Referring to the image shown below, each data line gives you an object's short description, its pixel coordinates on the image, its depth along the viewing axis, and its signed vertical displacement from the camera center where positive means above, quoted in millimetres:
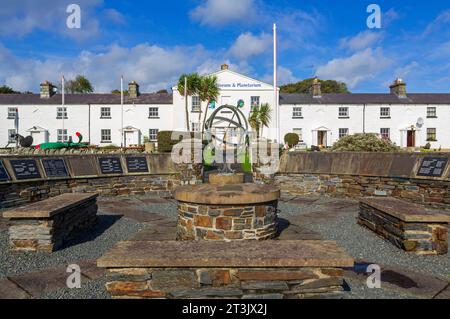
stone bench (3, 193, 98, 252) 4898 -1329
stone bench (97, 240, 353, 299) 2891 -1265
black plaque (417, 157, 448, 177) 7656 -460
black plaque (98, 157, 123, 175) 9922 -503
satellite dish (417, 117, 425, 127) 30484 +2975
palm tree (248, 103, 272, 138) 28250 +3251
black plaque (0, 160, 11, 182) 7625 -615
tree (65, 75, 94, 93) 56928 +13045
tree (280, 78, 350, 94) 55625 +12492
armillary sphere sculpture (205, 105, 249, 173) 26000 +1284
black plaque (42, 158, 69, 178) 8720 -514
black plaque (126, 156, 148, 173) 10438 -496
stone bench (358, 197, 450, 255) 4910 -1405
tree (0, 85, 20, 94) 49888 +10883
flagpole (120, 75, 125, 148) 29672 +1881
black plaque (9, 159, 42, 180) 7996 -508
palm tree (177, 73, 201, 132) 28967 +6783
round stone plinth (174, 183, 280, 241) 4613 -1032
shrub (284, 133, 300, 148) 29562 +1140
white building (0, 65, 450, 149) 31125 +3709
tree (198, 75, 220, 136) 29219 +6260
